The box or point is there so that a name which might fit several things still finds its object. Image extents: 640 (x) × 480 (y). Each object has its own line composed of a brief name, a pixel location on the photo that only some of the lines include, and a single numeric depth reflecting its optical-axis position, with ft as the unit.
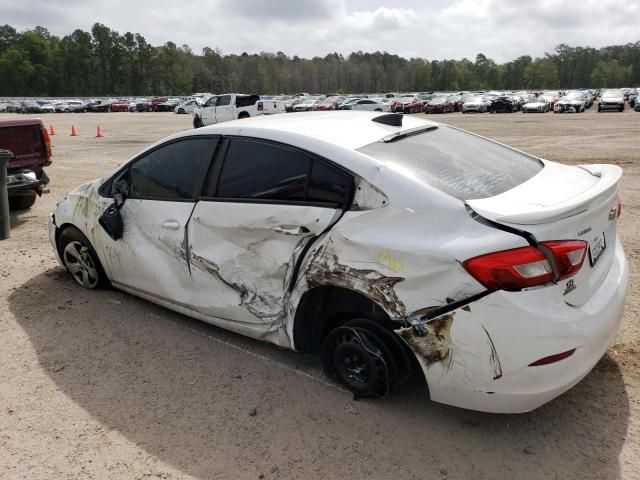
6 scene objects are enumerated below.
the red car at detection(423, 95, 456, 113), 146.82
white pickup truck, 82.12
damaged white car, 8.02
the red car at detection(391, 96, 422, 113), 143.63
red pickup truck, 22.97
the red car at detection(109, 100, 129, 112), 223.84
